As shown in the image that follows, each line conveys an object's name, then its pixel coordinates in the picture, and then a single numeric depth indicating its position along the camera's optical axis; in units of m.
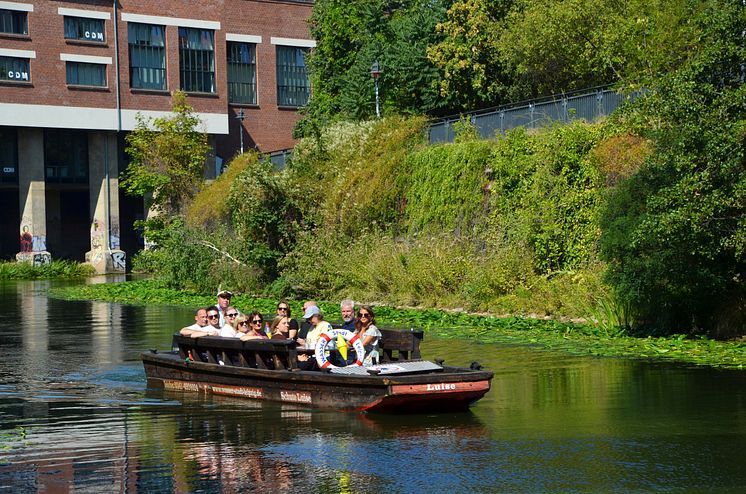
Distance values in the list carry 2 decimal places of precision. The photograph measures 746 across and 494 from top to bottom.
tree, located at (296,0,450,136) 54.34
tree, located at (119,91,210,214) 66.62
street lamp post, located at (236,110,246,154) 73.53
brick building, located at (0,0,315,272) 69.88
